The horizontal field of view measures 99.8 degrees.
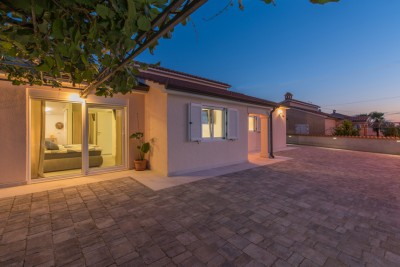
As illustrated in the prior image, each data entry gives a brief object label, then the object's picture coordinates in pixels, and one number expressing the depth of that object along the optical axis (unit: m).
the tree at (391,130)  11.93
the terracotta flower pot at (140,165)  5.75
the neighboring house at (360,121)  18.23
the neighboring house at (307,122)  16.36
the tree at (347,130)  12.74
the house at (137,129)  4.25
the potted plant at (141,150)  5.68
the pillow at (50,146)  5.98
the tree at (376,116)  23.46
